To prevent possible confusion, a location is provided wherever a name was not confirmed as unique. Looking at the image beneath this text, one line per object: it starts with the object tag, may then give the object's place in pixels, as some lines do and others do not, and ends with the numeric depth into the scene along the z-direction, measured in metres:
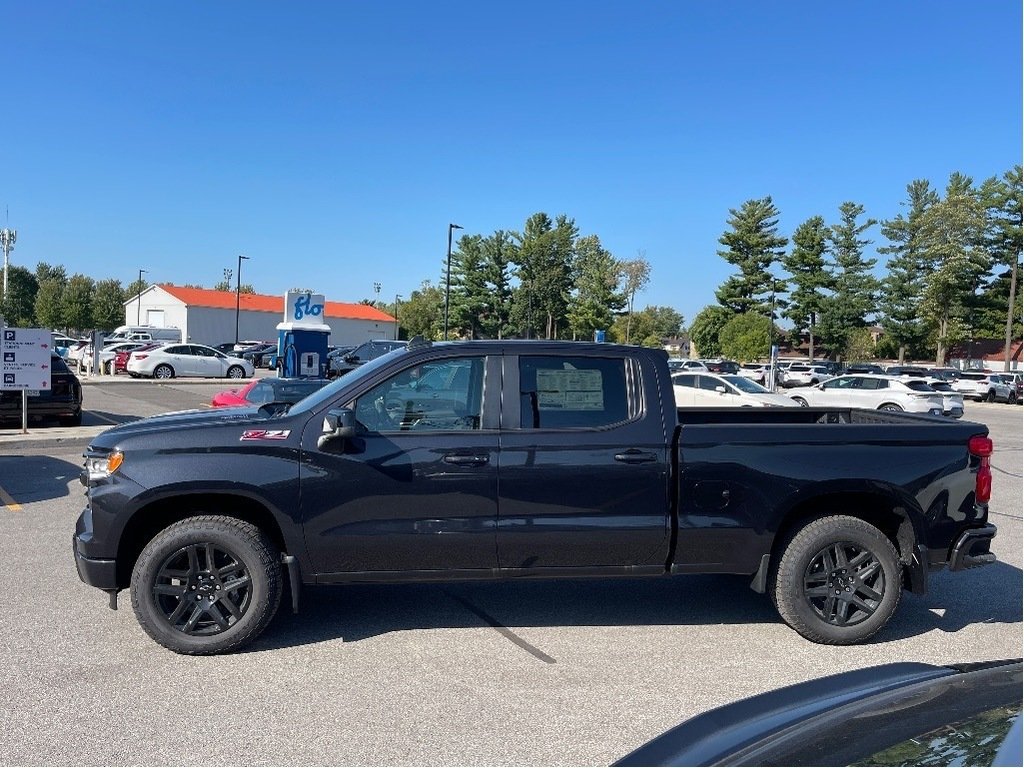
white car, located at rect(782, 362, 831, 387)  46.06
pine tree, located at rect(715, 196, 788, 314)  71.31
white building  79.31
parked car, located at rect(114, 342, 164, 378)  34.41
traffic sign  12.91
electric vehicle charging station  18.42
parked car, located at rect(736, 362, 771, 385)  40.89
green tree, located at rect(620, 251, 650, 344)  73.19
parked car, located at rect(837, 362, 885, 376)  48.32
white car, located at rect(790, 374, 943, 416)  25.58
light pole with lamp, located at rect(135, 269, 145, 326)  80.01
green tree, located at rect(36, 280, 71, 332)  84.75
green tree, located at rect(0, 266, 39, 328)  84.11
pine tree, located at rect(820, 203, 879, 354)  67.50
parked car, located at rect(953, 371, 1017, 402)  39.50
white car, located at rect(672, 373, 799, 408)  19.45
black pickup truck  4.53
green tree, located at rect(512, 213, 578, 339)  73.31
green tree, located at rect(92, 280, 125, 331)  89.19
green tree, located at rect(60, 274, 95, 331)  84.75
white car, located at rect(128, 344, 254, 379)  33.12
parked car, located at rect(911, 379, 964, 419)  26.17
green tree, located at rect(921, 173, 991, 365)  59.81
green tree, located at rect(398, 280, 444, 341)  86.79
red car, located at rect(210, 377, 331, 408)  11.62
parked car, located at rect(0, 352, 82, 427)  14.64
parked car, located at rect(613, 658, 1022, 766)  1.86
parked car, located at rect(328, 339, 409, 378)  33.69
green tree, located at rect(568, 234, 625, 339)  68.75
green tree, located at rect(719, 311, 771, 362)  65.12
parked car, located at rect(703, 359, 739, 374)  44.63
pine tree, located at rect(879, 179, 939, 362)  64.81
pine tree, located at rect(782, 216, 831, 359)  68.88
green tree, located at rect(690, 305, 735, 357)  73.62
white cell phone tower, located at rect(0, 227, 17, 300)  81.88
